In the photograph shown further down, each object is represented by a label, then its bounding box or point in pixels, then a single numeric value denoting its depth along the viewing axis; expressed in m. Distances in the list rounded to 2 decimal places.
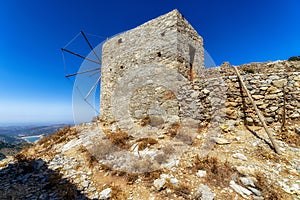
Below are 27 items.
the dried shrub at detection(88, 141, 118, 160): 5.54
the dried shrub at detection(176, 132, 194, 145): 5.41
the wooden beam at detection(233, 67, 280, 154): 4.28
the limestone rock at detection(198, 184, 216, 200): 3.05
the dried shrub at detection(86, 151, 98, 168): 5.08
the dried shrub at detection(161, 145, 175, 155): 4.82
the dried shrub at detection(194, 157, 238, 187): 3.43
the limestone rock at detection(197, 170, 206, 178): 3.71
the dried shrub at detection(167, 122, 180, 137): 6.11
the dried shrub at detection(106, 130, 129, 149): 5.99
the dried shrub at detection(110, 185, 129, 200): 3.44
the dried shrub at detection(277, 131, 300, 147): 4.49
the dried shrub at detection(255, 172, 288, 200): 2.87
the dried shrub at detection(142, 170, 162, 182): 3.86
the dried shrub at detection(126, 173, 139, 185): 3.92
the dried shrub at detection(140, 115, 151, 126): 8.11
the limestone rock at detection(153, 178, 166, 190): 3.52
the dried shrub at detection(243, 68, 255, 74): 11.56
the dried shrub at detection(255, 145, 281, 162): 4.01
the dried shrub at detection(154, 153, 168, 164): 4.45
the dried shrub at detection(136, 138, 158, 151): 5.42
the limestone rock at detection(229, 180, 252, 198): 3.04
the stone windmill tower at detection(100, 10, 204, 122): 8.52
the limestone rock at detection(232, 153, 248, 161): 4.10
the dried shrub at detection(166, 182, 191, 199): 3.22
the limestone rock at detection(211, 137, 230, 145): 4.96
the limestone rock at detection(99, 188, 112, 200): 3.55
